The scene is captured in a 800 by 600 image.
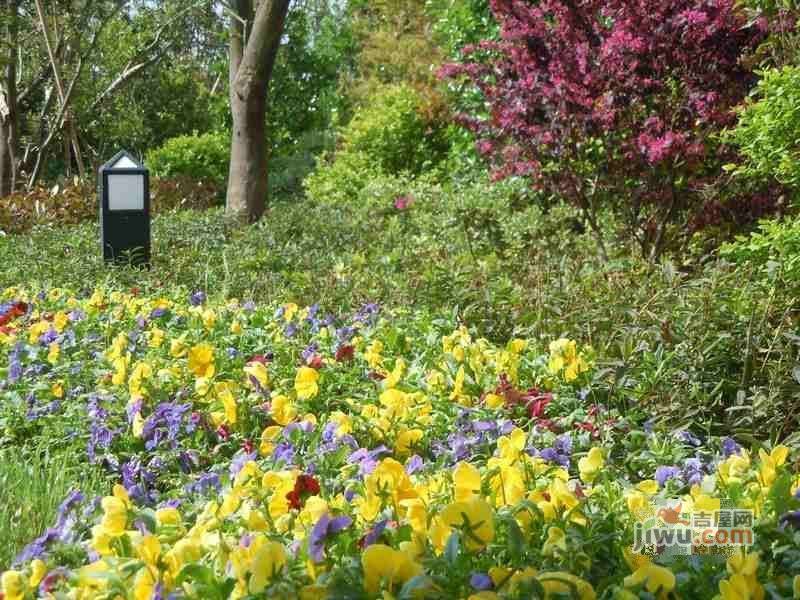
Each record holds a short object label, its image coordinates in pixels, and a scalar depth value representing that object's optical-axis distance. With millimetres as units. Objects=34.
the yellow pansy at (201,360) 3084
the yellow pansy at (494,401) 2848
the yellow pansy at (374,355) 3297
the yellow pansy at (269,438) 2490
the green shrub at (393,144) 13852
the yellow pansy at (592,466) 2095
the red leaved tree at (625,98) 5504
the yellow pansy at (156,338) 3551
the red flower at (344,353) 3363
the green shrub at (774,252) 3811
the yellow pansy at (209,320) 3836
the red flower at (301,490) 1872
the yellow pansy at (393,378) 2943
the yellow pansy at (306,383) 2900
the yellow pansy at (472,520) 1578
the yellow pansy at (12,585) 1624
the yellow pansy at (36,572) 1660
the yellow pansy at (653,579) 1499
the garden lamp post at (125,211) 6531
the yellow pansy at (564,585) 1467
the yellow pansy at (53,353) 3443
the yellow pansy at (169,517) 1819
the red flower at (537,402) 2902
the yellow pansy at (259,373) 2982
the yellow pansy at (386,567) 1478
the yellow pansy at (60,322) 3844
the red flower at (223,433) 2797
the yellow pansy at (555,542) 1628
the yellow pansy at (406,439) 2545
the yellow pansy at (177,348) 3361
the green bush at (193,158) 16922
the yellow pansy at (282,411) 2699
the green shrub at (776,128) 4070
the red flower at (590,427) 2795
